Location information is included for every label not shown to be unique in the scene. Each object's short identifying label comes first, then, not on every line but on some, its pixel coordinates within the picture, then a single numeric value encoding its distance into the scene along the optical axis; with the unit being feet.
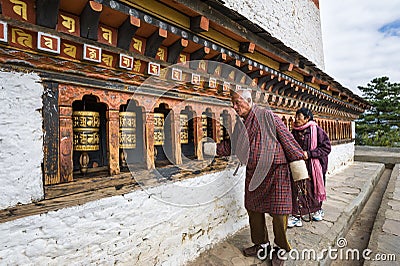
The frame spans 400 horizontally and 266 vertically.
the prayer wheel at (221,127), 11.76
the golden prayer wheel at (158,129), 8.90
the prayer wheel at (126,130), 7.98
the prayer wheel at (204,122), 11.10
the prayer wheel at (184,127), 10.12
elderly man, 8.38
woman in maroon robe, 11.98
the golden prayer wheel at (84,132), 6.97
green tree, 71.15
